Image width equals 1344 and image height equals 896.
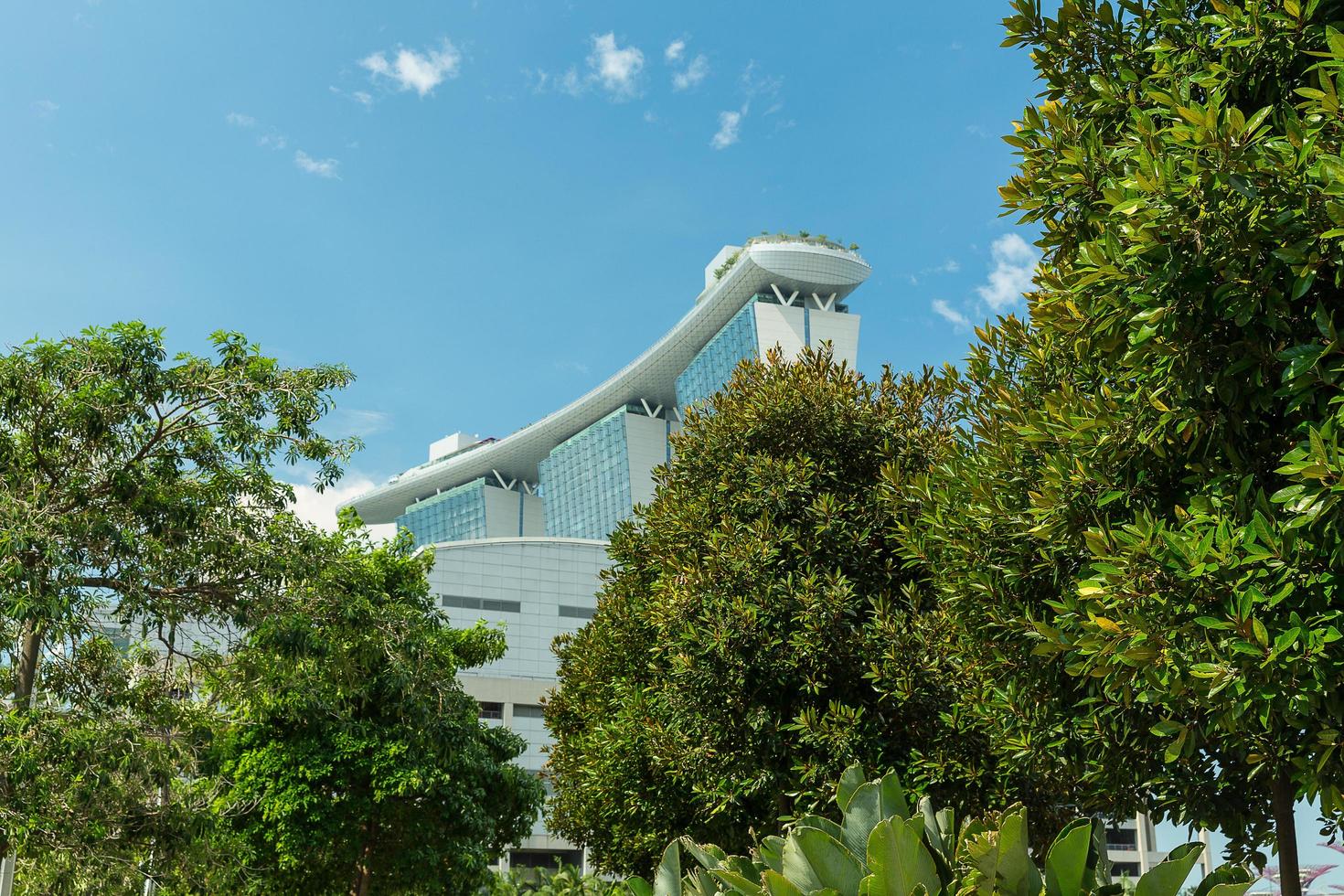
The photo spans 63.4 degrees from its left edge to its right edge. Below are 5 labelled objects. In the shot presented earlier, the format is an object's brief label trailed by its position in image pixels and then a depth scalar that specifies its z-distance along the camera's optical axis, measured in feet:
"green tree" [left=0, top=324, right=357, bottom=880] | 40.52
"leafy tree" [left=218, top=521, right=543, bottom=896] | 55.93
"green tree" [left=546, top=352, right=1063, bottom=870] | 41.78
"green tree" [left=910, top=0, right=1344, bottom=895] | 19.16
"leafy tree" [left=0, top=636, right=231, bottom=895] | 40.57
